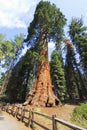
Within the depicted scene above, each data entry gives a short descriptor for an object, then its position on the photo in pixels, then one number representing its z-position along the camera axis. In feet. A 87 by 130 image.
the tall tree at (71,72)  57.32
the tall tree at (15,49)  57.58
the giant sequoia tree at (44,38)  37.49
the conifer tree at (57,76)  57.18
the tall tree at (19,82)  54.07
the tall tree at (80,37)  46.18
